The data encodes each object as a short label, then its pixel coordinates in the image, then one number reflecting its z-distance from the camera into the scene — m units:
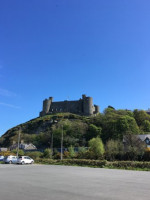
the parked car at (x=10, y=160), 32.46
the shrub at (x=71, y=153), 41.65
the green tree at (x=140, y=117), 97.10
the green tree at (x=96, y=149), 37.31
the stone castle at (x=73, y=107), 122.69
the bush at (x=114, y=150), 36.12
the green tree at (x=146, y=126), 88.20
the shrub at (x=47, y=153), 45.45
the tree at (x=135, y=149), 33.62
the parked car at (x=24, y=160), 29.91
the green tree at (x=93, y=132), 80.81
